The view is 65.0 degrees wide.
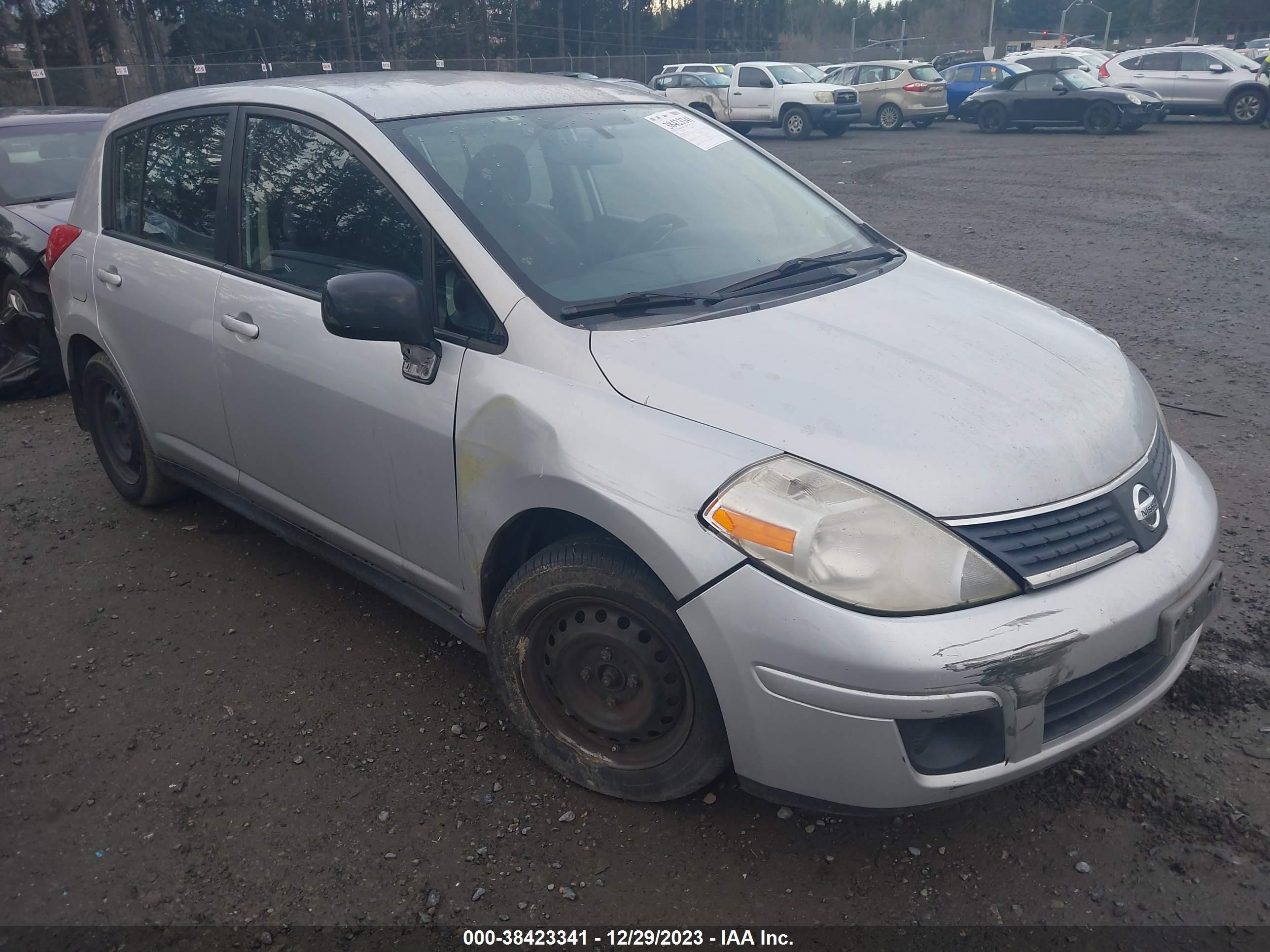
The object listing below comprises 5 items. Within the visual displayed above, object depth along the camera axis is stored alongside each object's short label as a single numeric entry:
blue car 25.05
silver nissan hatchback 2.12
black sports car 20.23
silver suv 21.03
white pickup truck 23.25
